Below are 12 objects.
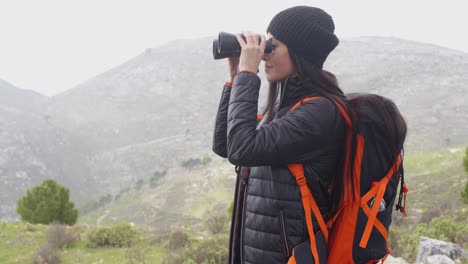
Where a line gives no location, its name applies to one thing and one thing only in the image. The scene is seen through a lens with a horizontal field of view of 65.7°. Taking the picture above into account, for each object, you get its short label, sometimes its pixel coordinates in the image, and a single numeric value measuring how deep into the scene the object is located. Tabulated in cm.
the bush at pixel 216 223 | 1069
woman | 160
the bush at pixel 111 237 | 909
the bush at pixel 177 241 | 880
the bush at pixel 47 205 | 1340
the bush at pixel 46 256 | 747
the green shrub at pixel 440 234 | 708
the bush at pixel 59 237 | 859
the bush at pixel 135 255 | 742
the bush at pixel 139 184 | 5975
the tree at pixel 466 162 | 1374
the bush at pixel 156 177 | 5726
